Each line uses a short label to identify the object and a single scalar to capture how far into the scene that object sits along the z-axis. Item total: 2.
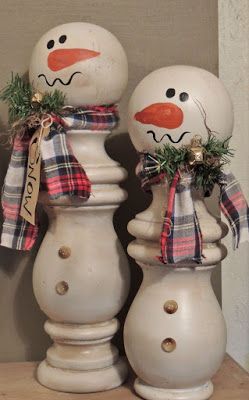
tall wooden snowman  0.68
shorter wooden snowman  0.63
